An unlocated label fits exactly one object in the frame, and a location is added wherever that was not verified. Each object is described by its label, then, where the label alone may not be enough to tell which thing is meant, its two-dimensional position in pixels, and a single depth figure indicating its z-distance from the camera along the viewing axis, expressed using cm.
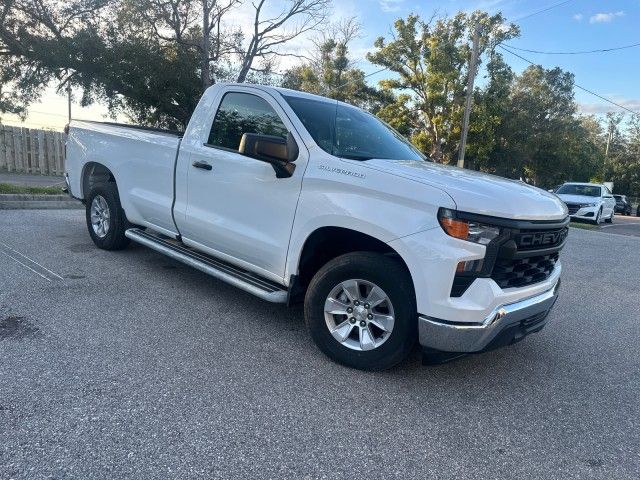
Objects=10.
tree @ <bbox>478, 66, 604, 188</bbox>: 3609
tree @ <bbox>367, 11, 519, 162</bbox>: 3170
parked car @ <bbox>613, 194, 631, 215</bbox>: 3928
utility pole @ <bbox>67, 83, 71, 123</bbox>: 1914
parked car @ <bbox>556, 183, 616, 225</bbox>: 1925
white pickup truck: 301
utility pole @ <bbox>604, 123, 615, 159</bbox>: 5788
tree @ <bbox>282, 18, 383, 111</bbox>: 3362
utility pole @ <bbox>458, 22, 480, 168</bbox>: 1981
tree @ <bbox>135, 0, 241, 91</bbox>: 1938
